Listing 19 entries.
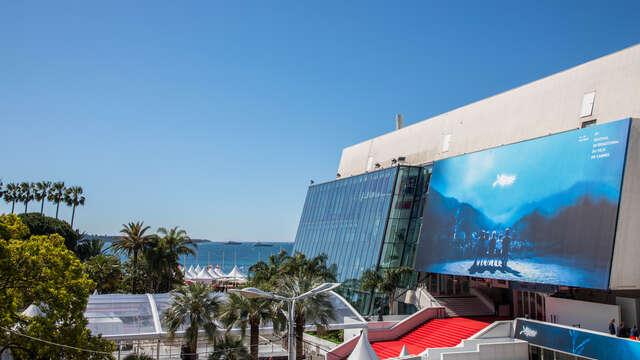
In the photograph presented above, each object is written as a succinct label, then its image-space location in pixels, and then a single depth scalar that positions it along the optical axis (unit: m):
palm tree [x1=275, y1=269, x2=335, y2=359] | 28.09
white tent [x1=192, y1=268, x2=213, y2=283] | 79.66
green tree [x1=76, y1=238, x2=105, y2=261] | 73.56
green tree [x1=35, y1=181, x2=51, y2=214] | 90.75
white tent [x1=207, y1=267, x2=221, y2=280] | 82.22
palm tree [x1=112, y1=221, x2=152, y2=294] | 51.41
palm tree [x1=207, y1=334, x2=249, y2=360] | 26.50
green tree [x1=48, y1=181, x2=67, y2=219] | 91.69
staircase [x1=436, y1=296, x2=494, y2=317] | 41.88
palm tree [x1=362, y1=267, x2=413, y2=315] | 41.88
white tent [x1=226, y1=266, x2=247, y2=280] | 83.38
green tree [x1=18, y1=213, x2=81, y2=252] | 69.94
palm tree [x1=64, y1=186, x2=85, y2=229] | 93.31
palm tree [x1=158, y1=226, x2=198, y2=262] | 51.84
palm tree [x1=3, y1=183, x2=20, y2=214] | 89.38
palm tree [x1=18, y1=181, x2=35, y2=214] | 89.94
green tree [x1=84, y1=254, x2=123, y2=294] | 52.94
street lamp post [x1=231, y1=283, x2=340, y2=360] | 21.61
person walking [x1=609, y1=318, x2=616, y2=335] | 27.44
